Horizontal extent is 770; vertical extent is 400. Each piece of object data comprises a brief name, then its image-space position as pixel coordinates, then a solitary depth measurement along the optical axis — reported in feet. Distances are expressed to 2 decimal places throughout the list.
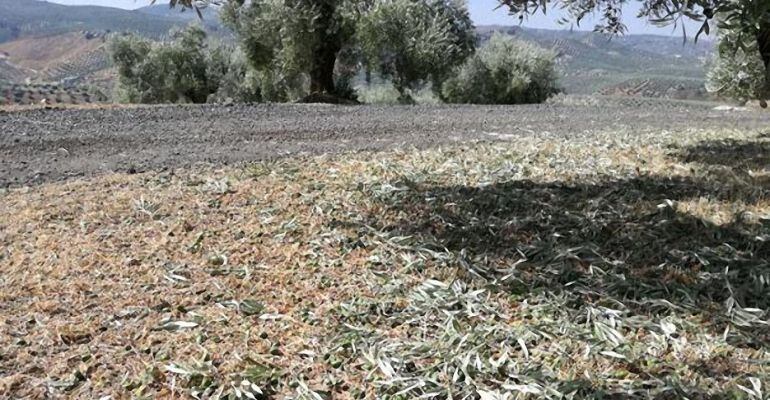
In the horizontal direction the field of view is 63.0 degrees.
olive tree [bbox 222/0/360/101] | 49.42
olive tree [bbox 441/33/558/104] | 63.10
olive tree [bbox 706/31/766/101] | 44.42
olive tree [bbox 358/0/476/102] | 54.39
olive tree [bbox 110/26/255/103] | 67.46
